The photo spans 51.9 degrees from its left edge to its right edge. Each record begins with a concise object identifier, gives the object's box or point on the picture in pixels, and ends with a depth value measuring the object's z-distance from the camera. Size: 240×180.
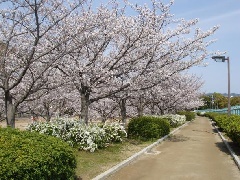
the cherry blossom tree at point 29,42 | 7.67
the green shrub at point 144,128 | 13.62
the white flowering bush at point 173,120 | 23.48
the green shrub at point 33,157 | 3.88
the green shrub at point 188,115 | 38.70
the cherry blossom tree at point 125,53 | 9.36
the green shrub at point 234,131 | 10.11
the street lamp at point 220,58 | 16.90
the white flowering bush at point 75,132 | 9.04
